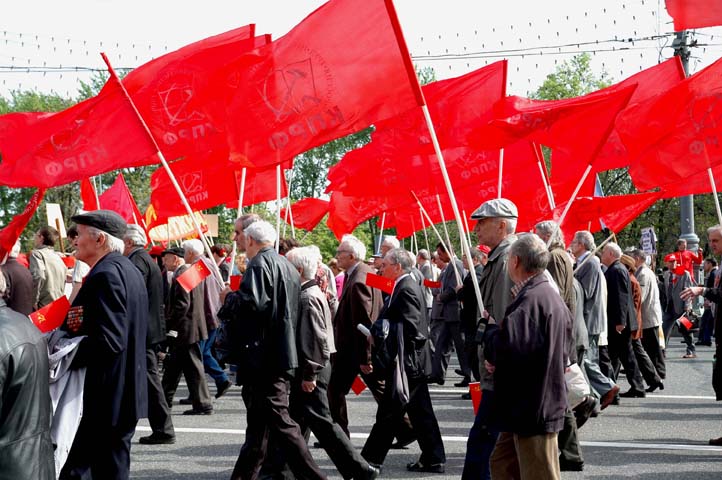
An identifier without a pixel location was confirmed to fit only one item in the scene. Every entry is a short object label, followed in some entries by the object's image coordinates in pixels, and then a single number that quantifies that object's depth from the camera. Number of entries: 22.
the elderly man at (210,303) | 11.61
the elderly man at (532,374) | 5.13
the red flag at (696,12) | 8.56
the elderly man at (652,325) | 13.61
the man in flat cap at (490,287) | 6.20
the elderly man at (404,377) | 7.81
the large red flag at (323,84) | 7.35
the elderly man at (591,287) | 10.93
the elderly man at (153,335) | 8.88
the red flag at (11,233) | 8.82
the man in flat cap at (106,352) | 5.45
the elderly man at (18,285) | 9.56
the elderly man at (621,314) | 12.32
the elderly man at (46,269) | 11.75
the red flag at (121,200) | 17.77
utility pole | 23.00
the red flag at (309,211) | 20.62
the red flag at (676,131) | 9.77
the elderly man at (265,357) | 6.65
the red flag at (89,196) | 16.06
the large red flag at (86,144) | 9.04
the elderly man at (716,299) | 8.91
